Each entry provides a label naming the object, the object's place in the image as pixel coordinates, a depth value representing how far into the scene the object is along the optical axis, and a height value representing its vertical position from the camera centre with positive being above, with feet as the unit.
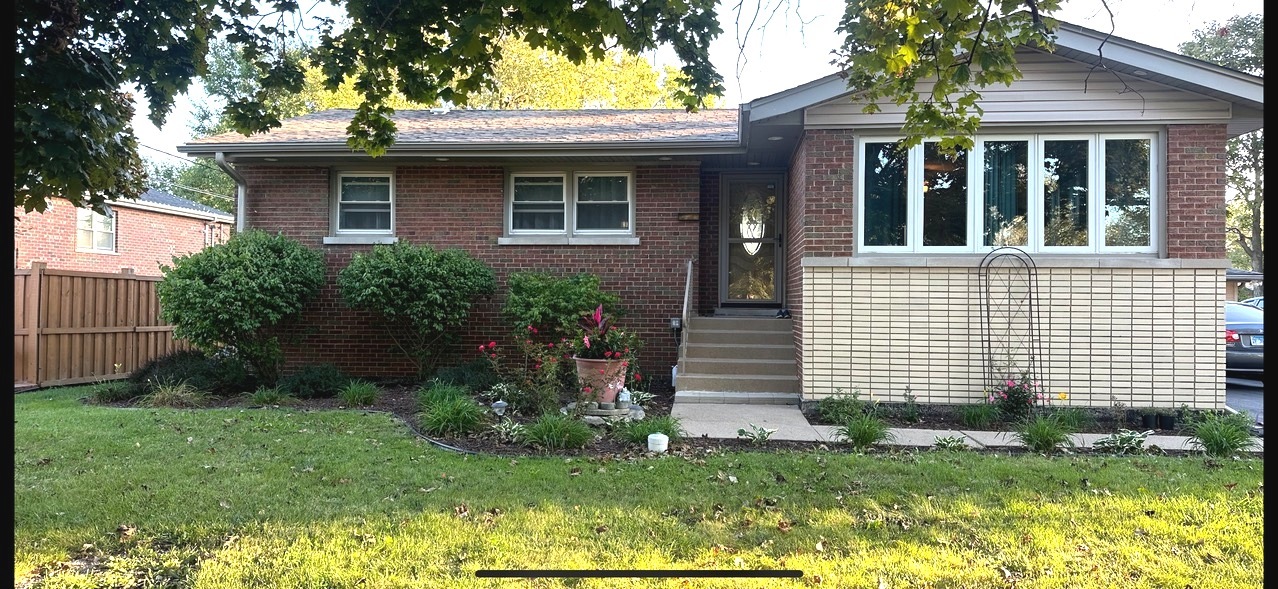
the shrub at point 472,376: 28.22 -3.05
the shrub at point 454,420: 20.67 -3.50
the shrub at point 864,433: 19.56 -3.55
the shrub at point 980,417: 22.93 -3.57
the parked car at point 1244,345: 33.06 -1.54
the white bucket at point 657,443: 18.56 -3.68
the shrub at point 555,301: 28.35 +0.12
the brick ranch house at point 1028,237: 23.62 +2.56
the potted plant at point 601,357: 24.91 -1.98
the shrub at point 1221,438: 18.72 -3.43
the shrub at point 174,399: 25.99 -3.76
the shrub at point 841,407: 23.34 -3.44
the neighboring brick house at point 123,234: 52.65 +5.25
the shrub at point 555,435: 18.94 -3.58
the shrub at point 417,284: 29.12 +0.72
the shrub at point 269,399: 26.37 -3.78
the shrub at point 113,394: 27.10 -3.79
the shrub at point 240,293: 28.17 +0.26
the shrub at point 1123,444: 19.13 -3.68
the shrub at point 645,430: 19.51 -3.56
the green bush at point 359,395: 26.30 -3.59
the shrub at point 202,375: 28.45 -3.20
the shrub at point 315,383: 28.43 -3.44
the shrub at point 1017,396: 23.44 -2.95
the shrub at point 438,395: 23.30 -3.23
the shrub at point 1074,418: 22.43 -3.55
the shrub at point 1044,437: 19.17 -3.52
